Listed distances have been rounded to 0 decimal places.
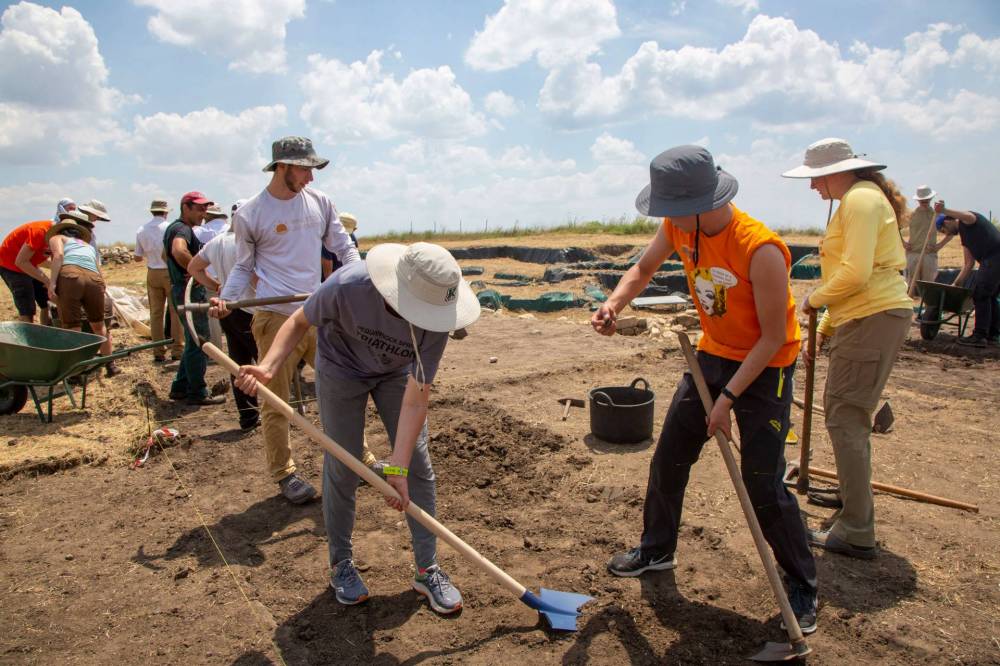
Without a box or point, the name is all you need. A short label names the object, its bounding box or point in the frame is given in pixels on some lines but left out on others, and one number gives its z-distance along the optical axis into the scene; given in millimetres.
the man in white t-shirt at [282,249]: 4113
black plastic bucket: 5055
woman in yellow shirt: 3246
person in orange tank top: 2613
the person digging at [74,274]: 6754
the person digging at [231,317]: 5203
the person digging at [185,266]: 6480
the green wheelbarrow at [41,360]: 5723
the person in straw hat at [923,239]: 9977
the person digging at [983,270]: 8750
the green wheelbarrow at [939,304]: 8700
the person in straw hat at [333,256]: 5731
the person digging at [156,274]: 8141
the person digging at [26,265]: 7348
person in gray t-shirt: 2521
